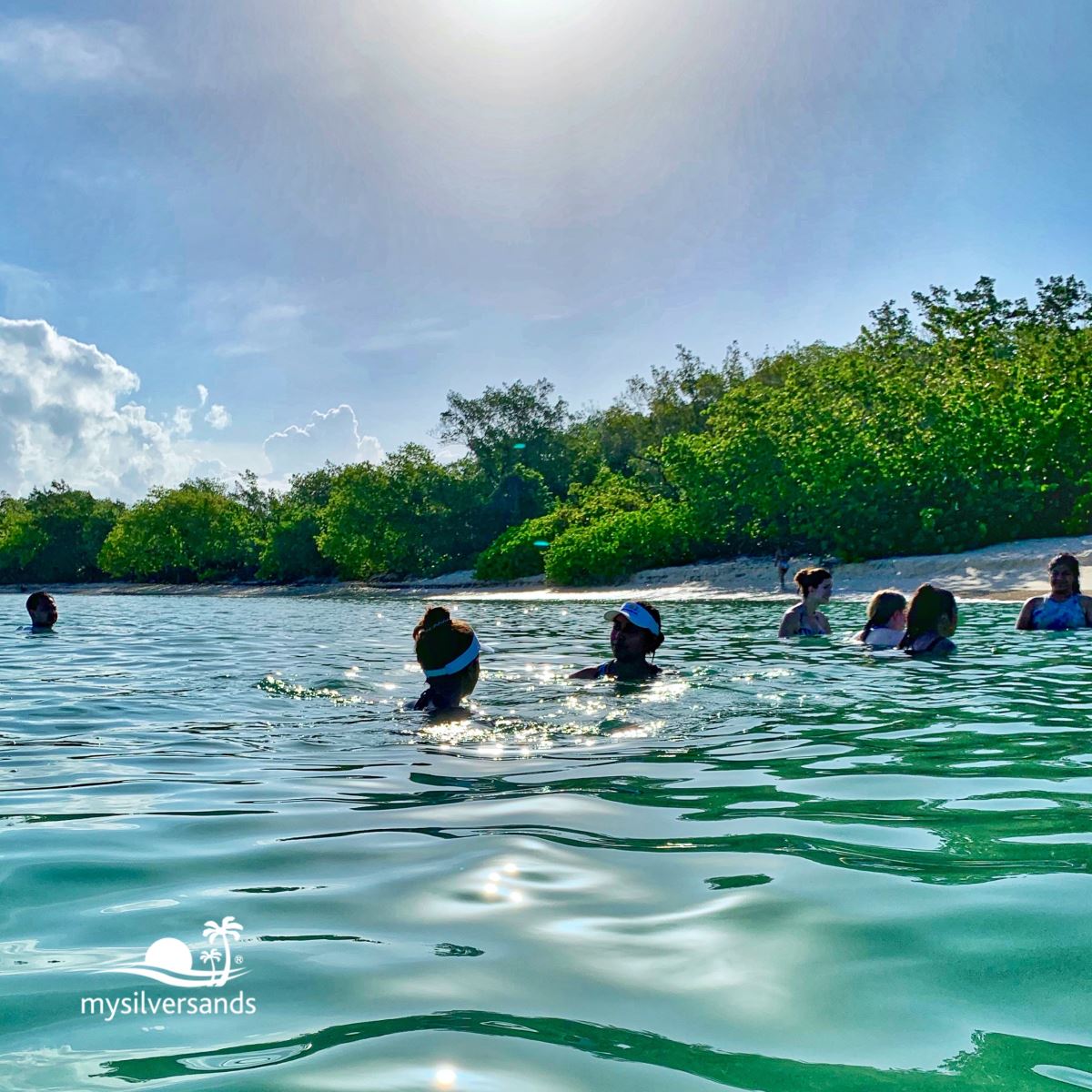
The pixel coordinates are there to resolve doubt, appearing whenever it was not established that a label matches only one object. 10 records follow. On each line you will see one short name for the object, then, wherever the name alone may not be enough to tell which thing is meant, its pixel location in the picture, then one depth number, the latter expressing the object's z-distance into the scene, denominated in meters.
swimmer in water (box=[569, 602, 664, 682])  9.32
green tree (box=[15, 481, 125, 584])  93.19
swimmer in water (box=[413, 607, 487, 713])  7.86
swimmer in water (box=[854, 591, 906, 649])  12.11
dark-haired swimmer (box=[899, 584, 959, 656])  10.95
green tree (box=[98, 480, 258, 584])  78.94
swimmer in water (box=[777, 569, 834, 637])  12.71
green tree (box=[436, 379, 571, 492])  64.44
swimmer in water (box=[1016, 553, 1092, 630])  13.07
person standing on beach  31.33
